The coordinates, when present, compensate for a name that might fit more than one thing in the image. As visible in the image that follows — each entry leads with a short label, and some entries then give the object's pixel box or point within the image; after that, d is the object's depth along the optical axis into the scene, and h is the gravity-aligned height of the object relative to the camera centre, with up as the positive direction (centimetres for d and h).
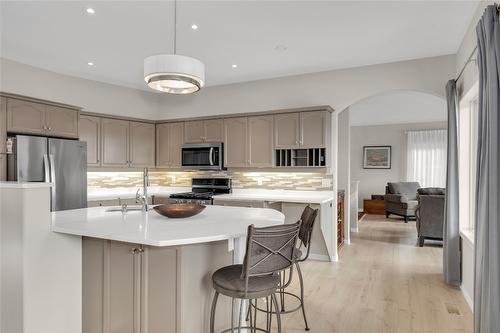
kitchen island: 204 -68
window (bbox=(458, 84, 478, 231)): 369 +6
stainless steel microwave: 548 +18
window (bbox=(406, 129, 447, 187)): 906 +29
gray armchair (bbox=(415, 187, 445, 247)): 546 -84
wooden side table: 937 -115
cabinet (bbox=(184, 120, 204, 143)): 570 +62
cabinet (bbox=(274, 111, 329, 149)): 466 +55
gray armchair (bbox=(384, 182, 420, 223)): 819 -82
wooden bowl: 249 -34
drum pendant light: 229 +69
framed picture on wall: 988 +31
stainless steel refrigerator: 407 +0
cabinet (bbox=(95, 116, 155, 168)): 530 +43
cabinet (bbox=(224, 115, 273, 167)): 507 +40
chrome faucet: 280 -28
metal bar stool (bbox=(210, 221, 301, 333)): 186 -58
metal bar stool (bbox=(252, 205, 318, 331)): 274 -55
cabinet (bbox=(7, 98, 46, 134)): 414 +64
